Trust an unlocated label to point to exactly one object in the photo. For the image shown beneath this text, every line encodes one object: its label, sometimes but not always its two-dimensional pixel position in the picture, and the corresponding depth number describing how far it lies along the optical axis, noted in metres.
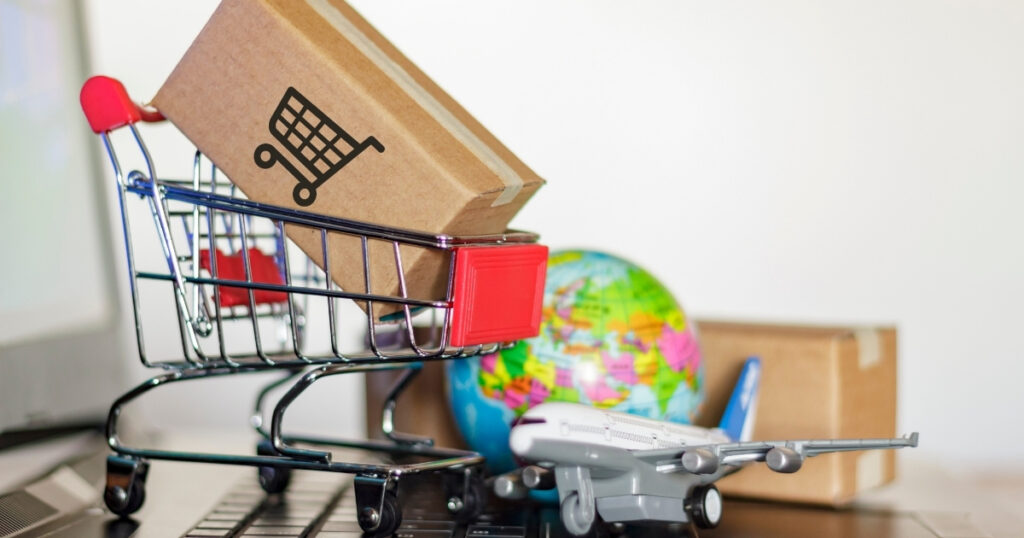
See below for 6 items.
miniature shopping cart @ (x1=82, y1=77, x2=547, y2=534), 0.52
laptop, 0.54
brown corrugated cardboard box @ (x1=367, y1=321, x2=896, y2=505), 0.59
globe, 0.57
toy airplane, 0.52
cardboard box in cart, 0.52
